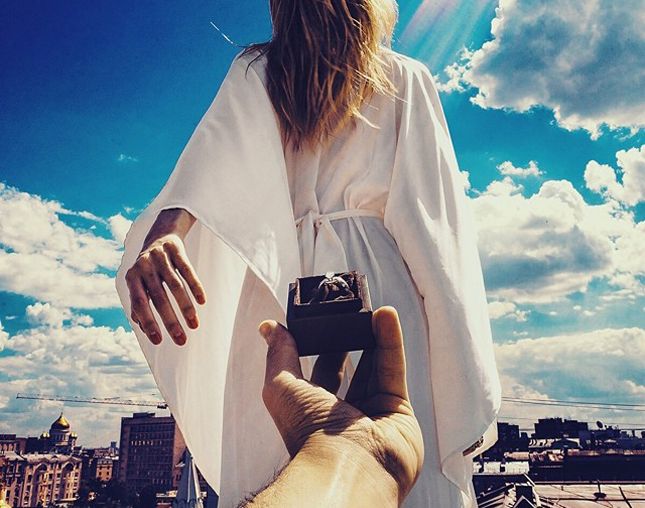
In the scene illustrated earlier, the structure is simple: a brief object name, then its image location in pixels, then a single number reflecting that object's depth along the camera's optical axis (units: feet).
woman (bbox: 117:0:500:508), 5.09
